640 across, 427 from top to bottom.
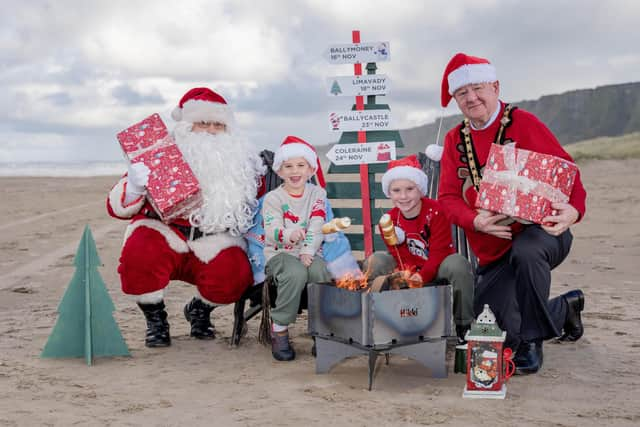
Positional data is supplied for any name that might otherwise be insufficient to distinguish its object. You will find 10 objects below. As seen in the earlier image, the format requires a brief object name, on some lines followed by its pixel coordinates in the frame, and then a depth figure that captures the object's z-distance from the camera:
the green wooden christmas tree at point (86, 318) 4.73
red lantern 3.85
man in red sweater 4.14
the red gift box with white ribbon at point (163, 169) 4.76
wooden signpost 7.52
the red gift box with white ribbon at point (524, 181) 4.02
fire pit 4.01
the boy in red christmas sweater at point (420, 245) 4.34
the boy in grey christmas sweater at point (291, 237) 4.55
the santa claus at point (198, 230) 4.83
